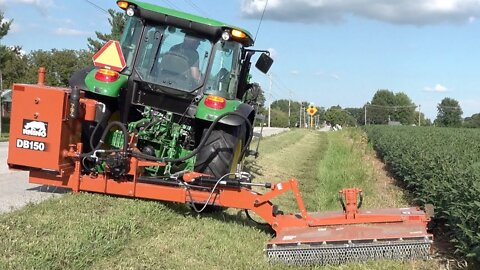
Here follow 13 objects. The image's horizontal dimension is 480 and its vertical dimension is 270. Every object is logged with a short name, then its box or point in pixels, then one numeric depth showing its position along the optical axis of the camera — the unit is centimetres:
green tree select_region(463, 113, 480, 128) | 9175
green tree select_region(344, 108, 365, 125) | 13188
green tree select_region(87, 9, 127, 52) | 2611
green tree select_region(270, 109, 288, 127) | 10256
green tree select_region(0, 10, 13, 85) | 2258
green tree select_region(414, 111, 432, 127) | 12191
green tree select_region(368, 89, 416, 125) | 12306
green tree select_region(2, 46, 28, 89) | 4606
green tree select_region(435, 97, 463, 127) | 10406
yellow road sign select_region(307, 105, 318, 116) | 5444
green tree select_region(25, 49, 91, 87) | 6191
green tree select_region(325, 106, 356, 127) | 10030
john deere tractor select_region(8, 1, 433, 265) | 519
